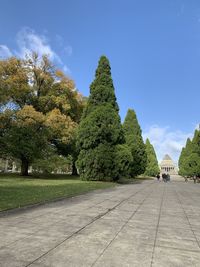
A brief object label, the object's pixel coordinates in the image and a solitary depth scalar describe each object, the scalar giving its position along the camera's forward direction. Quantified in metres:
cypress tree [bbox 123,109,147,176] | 31.41
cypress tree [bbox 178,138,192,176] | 45.54
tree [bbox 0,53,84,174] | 21.91
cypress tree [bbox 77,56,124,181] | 19.07
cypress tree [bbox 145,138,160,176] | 62.77
